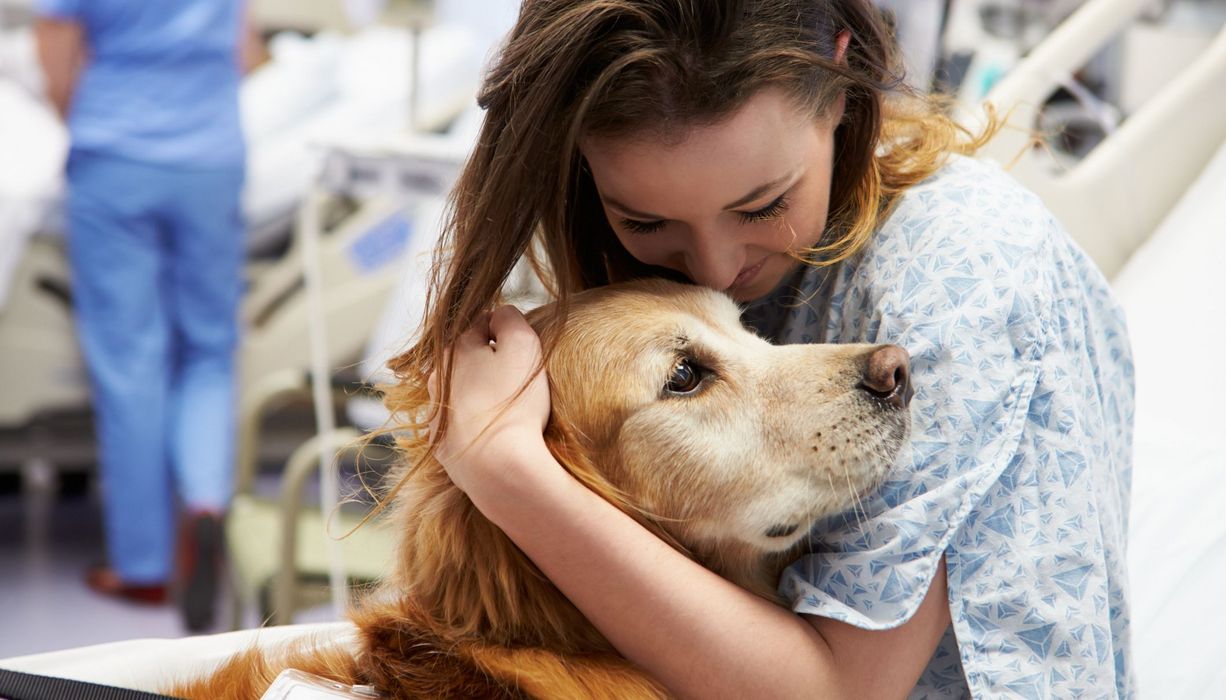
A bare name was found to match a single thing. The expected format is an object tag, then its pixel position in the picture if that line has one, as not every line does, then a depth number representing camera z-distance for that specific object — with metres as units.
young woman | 0.97
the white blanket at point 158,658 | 1.19
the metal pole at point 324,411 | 2.19
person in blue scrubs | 3.21
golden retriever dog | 1.03
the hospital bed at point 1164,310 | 1.44
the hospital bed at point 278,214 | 3.37
